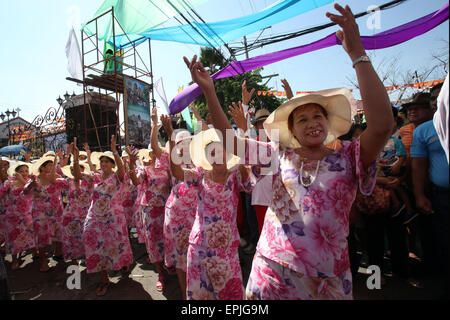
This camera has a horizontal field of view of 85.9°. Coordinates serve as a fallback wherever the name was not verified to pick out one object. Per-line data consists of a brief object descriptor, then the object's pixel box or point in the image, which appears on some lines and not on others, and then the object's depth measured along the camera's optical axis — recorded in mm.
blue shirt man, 2327
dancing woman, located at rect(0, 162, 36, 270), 4842
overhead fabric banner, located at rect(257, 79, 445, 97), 14097
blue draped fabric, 5576
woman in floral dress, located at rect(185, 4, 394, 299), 1213
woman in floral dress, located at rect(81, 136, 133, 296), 3641
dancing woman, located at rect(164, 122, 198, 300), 2934
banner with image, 9989
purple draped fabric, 3567
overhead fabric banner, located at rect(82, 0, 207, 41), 6453
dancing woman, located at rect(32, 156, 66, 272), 4809
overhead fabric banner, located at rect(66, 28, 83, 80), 8961
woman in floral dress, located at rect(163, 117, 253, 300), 2123
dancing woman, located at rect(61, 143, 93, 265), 4355
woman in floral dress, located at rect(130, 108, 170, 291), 3678
